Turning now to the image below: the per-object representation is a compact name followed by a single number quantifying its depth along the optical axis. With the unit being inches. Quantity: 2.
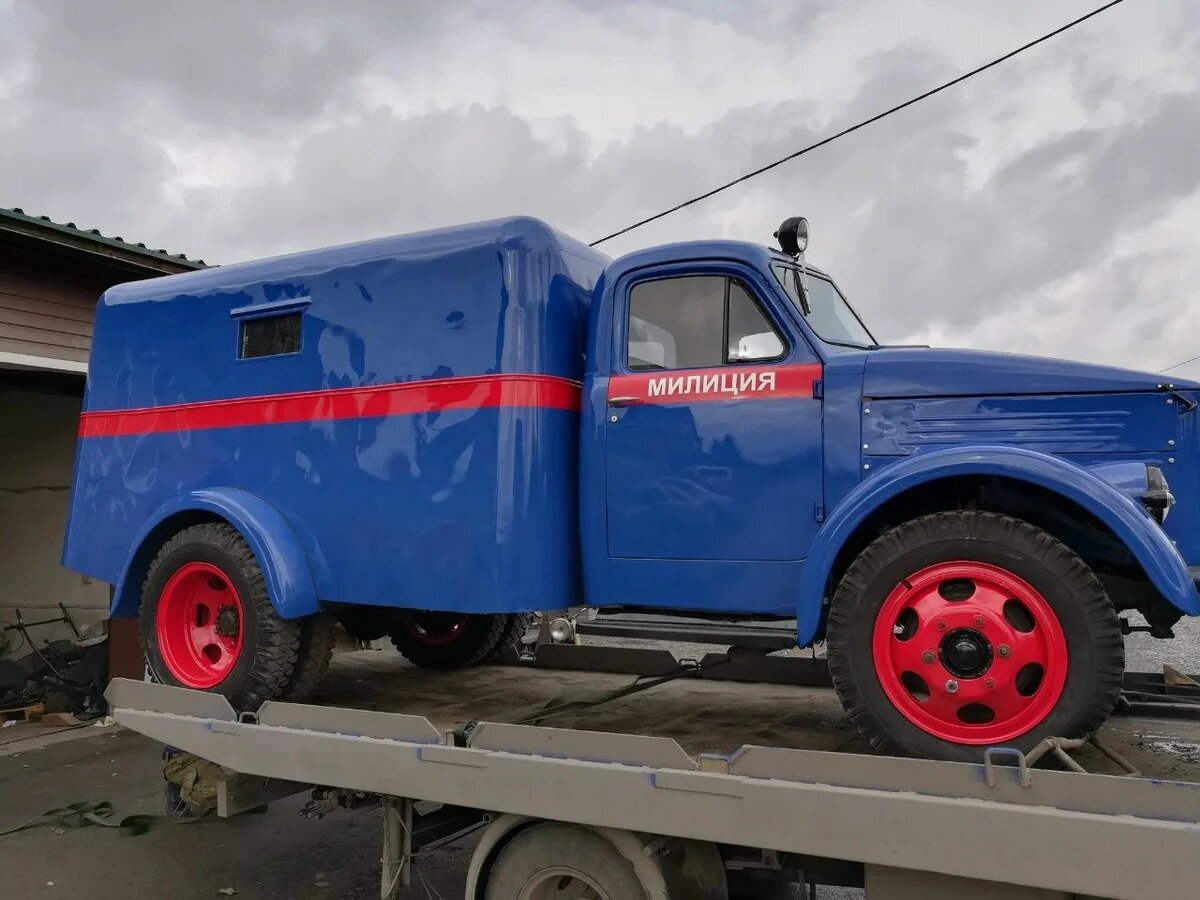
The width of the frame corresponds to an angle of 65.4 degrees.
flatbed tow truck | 97.1
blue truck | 118.6
